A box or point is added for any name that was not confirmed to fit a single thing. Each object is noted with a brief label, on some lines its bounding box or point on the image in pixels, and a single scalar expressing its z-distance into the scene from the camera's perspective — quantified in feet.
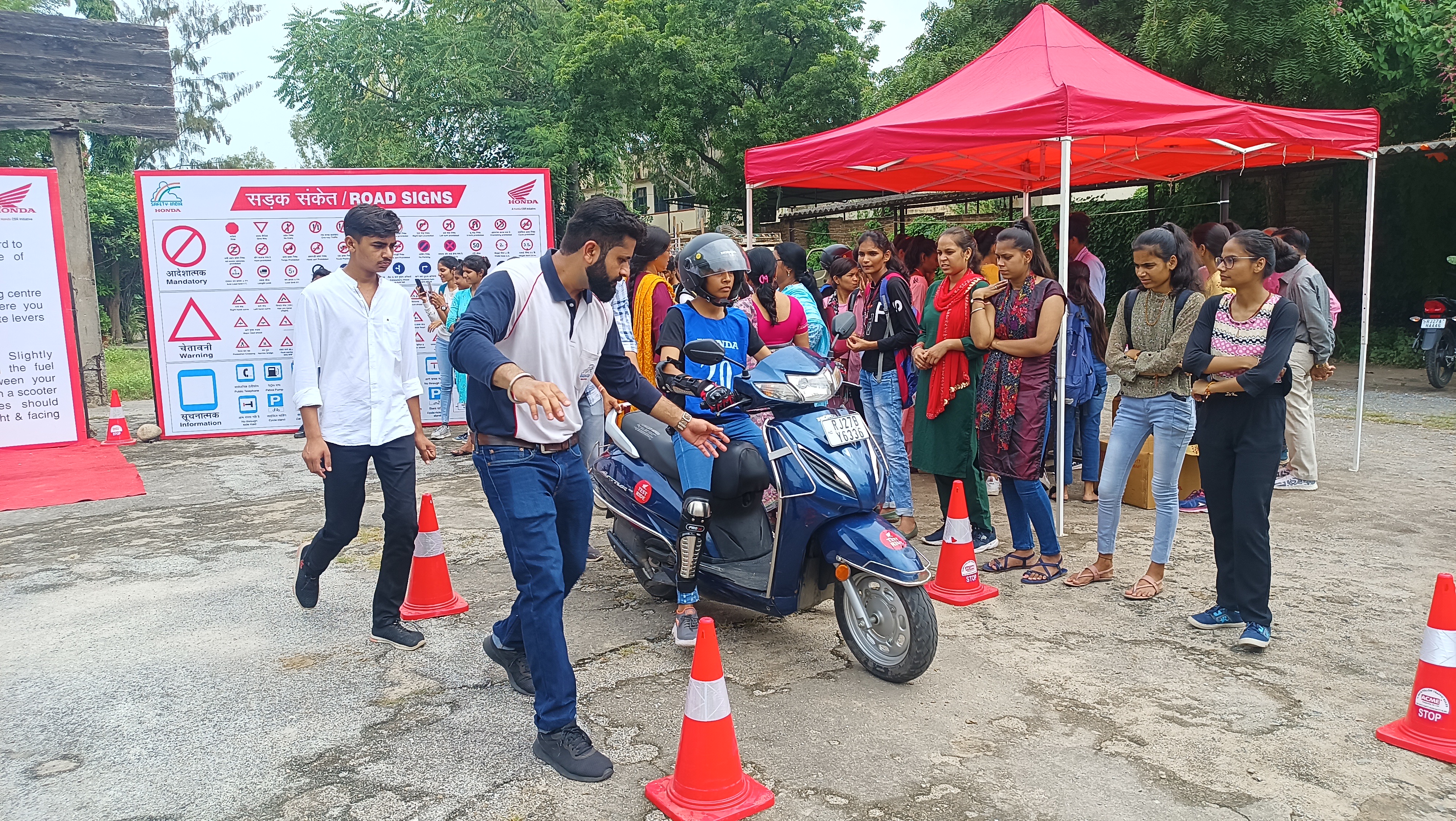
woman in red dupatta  18.12
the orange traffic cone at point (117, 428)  32.89
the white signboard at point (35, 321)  30.71
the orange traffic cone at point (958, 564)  16.25
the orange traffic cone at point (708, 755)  9.79
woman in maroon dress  16.93
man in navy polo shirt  10.42
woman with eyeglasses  13.78
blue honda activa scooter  12.66
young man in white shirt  13.89
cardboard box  22.12
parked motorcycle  39.22
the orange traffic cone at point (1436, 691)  10.94
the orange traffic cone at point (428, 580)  15.94
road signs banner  32.86
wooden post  35.94
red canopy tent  19.92
